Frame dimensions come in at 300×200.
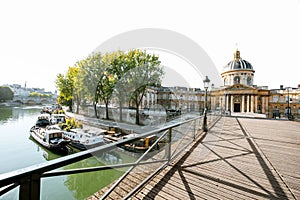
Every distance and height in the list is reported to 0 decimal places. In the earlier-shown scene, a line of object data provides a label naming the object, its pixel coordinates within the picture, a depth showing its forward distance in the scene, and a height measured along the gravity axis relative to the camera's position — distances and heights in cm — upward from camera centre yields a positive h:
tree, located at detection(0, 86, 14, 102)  6419 +297
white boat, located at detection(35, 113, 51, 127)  2289 -332
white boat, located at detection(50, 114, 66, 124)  2528 -317
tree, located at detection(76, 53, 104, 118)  2060 +380
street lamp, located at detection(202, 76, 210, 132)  740 -39
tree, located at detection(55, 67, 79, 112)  2878 +320
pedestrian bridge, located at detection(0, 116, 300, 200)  128 -144
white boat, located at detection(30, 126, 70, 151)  1315 -373
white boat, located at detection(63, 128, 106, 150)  1335 -368
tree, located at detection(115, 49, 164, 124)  1908 +380
